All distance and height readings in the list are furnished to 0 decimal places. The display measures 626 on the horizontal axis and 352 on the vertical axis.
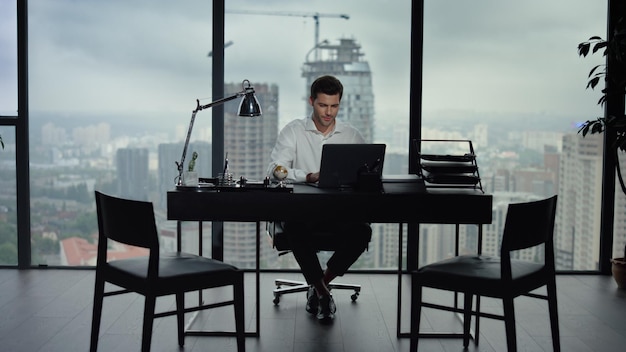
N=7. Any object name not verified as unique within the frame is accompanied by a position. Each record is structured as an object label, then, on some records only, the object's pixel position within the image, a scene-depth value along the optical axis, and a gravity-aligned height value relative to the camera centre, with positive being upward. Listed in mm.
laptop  3549 -97
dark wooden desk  3428 -292
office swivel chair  3994 -840
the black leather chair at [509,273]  2936 -530
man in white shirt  3969 -195
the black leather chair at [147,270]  2943 -535
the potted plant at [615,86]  4539 +360
